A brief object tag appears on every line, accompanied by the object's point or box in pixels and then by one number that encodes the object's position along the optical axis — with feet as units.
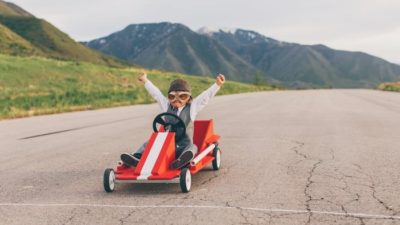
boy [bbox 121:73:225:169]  24.72
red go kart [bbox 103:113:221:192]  21.86
